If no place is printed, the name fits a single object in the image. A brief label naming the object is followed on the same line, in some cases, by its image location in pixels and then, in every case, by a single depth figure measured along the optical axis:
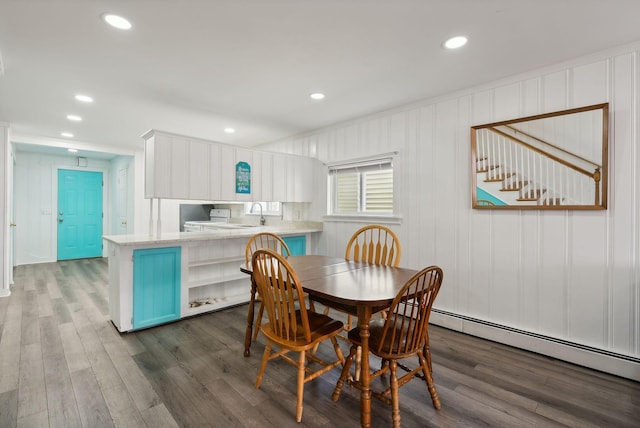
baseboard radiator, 2.14
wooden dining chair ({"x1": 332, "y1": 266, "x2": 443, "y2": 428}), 1.56
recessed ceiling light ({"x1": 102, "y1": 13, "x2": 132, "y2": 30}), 1.83
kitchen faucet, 5.27
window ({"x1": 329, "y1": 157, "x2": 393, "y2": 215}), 3.62
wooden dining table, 1.58
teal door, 6.47
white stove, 5.71
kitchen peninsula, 2.82
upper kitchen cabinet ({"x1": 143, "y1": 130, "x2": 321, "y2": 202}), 3.16
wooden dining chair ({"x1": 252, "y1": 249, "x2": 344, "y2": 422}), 1.67
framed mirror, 2.23
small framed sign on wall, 3.80
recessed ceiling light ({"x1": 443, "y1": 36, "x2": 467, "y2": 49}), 2.06
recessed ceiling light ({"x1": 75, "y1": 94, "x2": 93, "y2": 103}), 3.14
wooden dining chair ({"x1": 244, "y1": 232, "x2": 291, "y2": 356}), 2.32
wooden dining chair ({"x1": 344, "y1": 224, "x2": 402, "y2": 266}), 2.48
